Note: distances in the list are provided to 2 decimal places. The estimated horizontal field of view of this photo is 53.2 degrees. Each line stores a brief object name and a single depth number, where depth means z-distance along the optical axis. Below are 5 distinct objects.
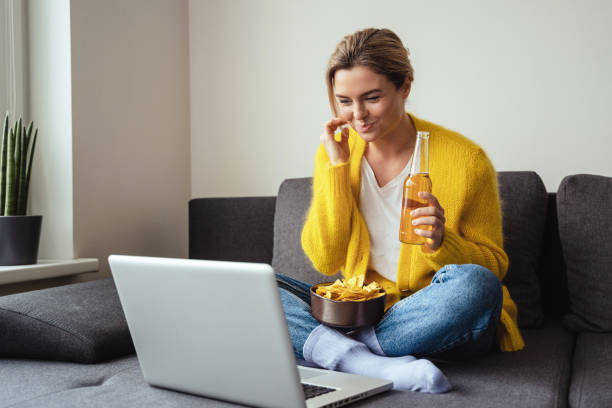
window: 1.98
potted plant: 1.73
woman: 1.21
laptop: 0.89
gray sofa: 1.08
